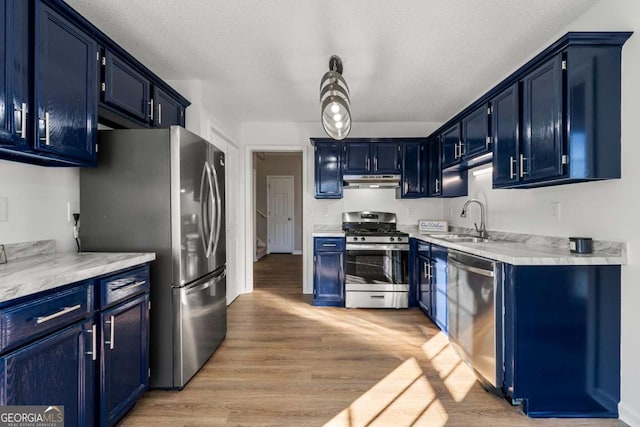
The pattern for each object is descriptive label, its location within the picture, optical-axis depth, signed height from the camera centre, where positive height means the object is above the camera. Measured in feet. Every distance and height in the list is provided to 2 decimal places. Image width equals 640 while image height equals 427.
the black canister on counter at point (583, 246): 6.29 -0.70
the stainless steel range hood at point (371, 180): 13.98 +1.41
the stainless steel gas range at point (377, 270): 12.55 -2.36
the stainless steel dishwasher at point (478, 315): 6.50 -2.40
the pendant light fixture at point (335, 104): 6.48 +2.22
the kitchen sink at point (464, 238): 10.42 -0.93
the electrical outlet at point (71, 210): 6.95 +0.04
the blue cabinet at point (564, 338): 5.97 -2.45
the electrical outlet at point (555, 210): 7.54 +0.03
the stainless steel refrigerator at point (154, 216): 6.77 -0.09
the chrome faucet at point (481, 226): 10.69 -0.52
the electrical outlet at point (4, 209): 5.68 +0.06
